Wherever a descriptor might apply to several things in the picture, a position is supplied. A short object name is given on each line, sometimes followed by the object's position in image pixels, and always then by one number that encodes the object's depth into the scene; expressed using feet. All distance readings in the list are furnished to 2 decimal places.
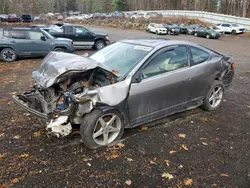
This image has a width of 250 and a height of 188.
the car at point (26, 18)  134.51
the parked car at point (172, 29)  99.25
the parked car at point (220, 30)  101.39
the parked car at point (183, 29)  103.27
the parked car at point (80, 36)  47.85
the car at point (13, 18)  133.74
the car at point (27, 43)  34.83
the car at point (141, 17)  145.44
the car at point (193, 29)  99.06
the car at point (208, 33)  87.25
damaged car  11.28
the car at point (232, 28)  100.89
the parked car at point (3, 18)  133.20
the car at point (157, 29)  99.66
